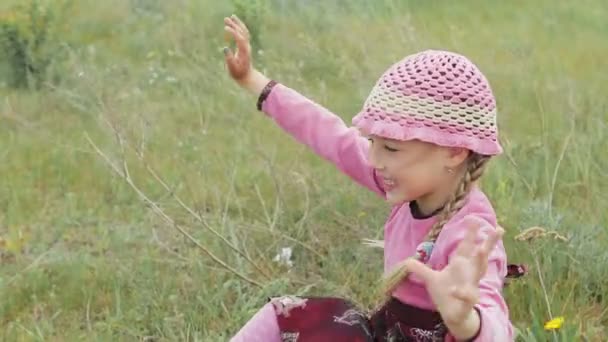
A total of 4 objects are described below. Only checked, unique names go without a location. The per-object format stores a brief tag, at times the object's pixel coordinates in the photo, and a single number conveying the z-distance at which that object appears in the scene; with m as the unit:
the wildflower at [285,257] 3.33
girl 2.09
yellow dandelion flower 2.53
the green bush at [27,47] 5.22
